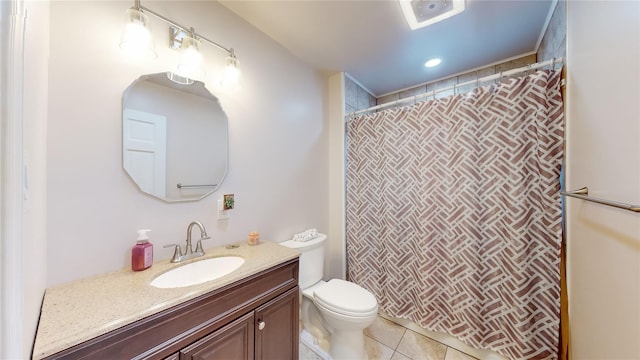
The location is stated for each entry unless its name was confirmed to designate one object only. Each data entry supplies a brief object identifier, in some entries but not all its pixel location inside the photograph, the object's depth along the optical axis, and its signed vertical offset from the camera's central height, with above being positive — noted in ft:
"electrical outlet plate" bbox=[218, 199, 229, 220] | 4.32 -0.63
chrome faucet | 3.52 -1.18
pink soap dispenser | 3.12 -1.07
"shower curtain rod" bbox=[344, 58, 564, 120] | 4.09 +2.25
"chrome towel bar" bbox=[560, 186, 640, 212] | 2.00 -0.22
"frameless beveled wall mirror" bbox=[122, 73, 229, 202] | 3.37 +0.73
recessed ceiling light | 6.26 +3.47
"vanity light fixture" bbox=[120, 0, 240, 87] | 3.13 +2.24
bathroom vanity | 2.00 -1.51
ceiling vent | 4.19 +3.43
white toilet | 4.38 -2.65
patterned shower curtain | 4.11 -0.76
